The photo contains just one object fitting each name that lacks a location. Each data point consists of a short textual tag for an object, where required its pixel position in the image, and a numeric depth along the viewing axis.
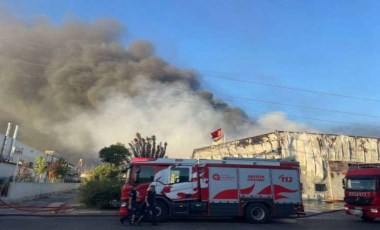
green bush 20.17
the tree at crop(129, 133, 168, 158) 32.97
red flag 38.16
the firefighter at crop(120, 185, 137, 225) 14.31
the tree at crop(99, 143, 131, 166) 38.12
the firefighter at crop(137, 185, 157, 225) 14.51
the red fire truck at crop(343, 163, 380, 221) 17.45
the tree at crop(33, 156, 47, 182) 45.15
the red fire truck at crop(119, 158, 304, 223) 15.85
